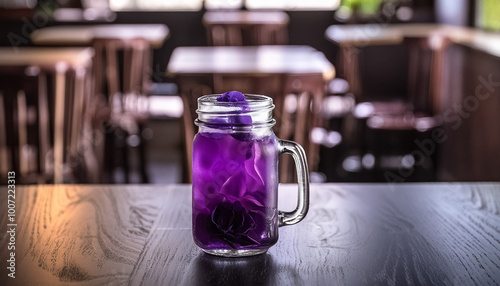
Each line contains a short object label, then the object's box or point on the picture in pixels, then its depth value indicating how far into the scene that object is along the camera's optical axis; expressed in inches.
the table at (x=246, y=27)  214.4
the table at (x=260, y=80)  114.0
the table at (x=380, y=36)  170.2
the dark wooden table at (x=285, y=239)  29.7
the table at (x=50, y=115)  132.1
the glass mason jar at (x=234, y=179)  31.0
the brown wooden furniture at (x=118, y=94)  166.6
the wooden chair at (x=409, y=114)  158.9
